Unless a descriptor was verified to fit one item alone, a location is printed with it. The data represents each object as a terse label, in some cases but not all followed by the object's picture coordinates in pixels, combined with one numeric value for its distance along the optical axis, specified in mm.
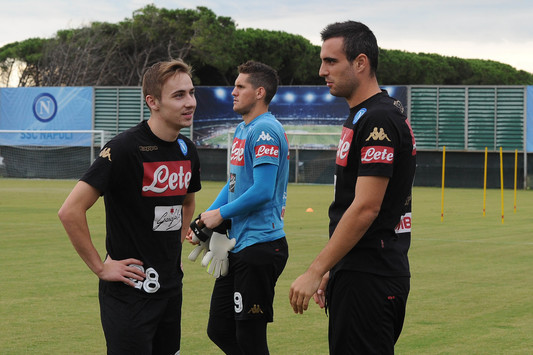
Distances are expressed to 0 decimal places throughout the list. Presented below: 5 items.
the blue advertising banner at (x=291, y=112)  45688
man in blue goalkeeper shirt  6047
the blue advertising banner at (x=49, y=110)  48906
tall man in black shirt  4305
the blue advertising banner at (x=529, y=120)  43938
